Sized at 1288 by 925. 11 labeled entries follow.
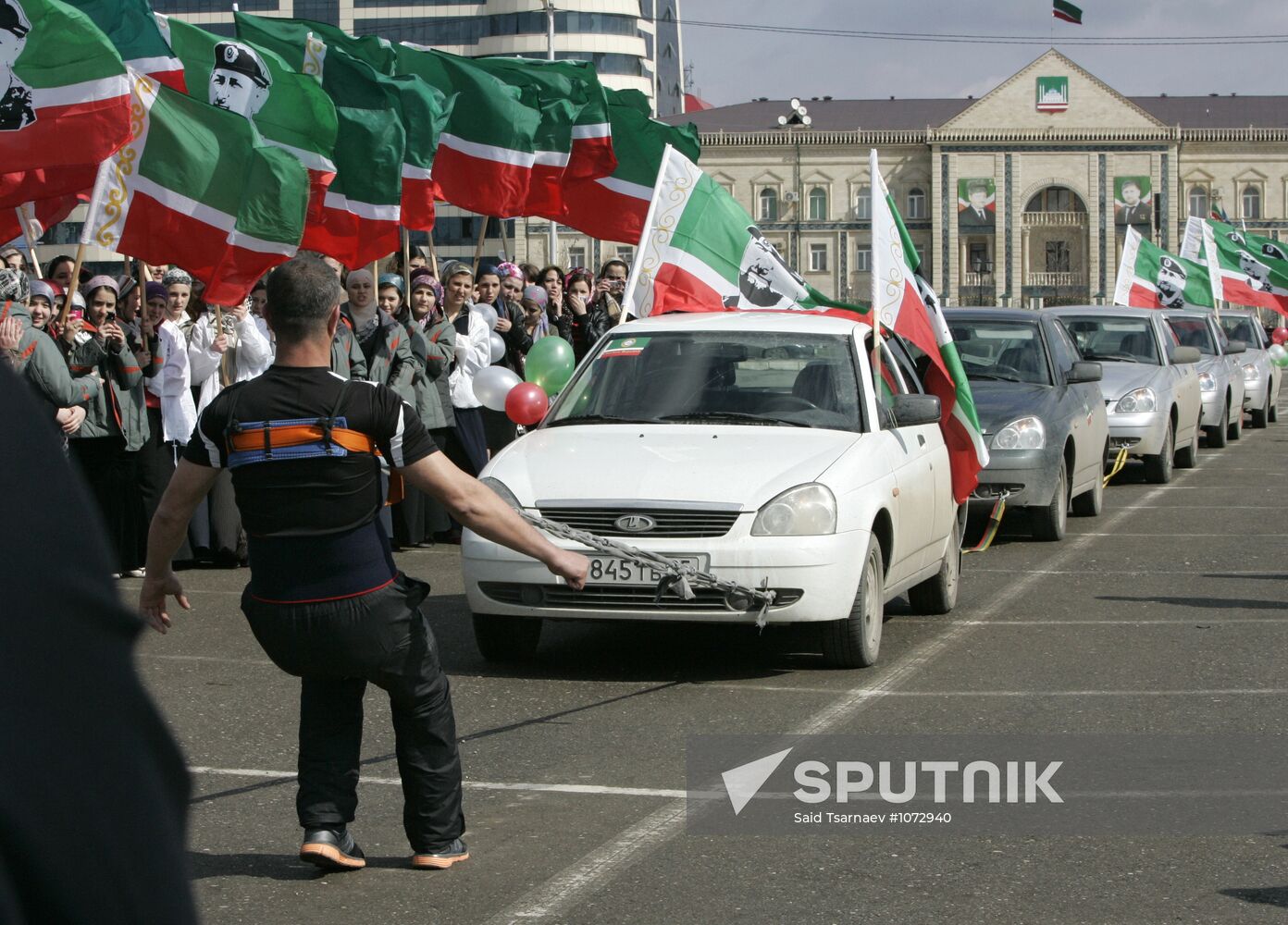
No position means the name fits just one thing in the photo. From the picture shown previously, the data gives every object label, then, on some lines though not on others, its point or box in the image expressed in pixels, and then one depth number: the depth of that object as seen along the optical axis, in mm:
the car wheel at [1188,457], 20467
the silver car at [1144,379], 17984
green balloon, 12758
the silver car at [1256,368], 27719
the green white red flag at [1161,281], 28141
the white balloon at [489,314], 14516
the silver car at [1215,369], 23281
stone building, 118562
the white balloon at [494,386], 12359
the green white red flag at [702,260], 12602
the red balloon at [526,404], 11336
